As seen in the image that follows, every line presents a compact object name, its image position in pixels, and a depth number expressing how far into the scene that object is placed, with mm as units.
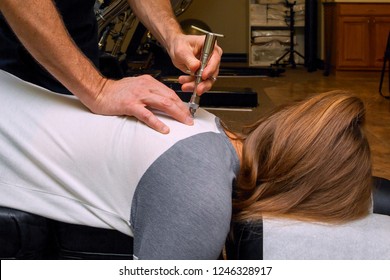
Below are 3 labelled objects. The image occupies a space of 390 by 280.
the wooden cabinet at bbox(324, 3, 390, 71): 6098
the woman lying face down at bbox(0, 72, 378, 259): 758
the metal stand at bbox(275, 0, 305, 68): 7172
